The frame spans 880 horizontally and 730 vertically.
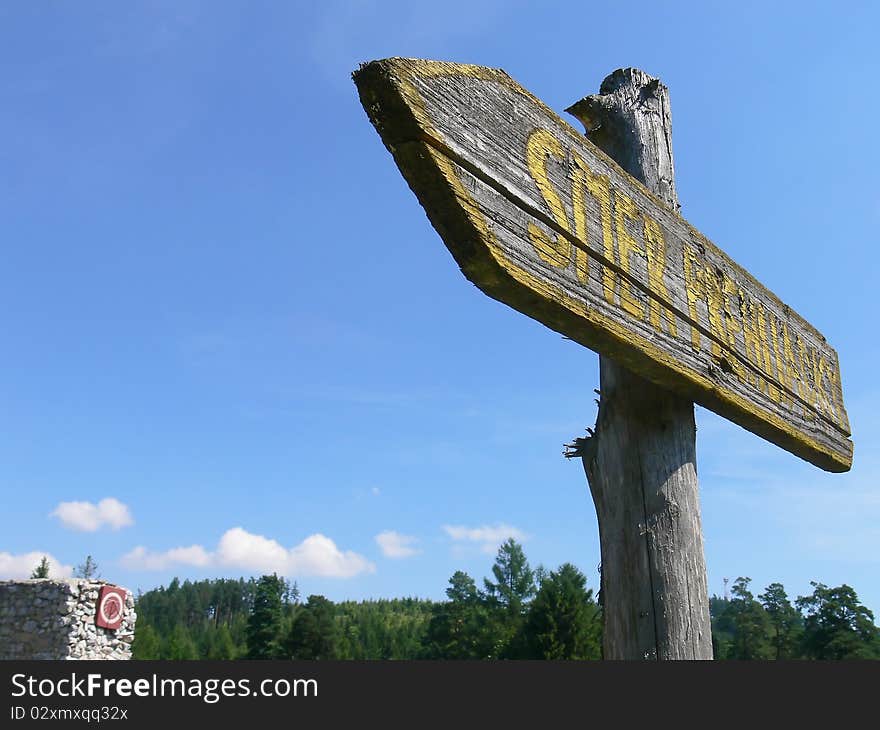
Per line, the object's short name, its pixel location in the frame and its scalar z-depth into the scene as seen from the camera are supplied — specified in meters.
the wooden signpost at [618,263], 1.54
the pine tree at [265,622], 48.72
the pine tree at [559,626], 32.91
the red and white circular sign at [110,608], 14.59
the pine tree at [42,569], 59.00
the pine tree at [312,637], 45.28
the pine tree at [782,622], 51.88
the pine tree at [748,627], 51.69
